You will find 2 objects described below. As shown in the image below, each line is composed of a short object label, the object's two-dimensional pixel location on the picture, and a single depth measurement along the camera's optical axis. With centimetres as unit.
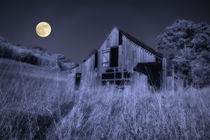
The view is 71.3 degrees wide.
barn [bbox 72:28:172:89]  1210
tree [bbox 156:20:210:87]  1515
